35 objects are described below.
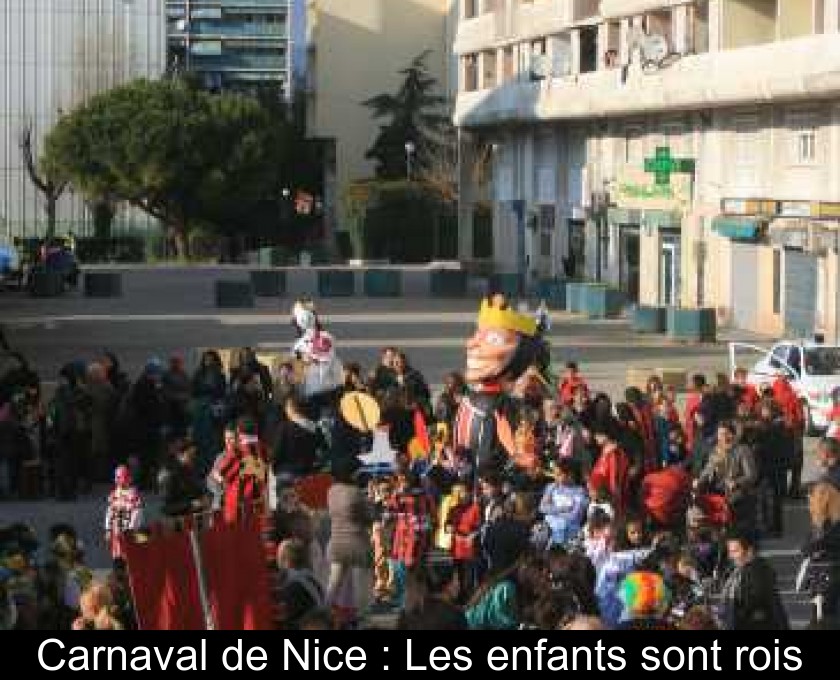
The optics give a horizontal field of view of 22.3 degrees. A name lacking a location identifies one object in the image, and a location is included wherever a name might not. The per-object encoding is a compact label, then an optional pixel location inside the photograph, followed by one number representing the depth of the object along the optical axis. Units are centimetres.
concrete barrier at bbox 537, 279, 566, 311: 5847
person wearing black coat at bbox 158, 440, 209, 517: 1788
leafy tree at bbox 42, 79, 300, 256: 8706
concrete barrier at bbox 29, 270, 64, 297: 6338
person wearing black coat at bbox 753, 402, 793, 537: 2133
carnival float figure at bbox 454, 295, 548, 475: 2051
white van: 2991
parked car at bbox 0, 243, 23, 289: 6406
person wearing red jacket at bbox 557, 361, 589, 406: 2336
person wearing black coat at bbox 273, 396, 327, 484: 2080
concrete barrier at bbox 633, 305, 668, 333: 4978
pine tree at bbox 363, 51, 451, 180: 9912
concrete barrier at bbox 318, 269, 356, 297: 6353
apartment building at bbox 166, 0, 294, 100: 17200
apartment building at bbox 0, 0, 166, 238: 10219
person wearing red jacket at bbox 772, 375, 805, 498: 2289
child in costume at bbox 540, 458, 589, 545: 1691
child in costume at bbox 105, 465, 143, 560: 1812
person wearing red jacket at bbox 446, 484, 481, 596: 1684
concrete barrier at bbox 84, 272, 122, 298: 6341
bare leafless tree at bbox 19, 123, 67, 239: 9212
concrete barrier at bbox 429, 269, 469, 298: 6494
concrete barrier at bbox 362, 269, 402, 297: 6494
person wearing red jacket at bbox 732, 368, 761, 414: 2285
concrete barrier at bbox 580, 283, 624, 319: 5466
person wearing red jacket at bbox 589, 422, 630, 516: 1856
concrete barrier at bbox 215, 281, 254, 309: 5831
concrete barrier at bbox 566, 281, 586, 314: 5618
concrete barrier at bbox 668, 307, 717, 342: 4700
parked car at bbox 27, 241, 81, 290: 6425
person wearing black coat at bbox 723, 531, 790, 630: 1335
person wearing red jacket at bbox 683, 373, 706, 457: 2283
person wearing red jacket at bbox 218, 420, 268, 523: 1842
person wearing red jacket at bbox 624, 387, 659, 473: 2128
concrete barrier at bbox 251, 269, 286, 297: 6356
